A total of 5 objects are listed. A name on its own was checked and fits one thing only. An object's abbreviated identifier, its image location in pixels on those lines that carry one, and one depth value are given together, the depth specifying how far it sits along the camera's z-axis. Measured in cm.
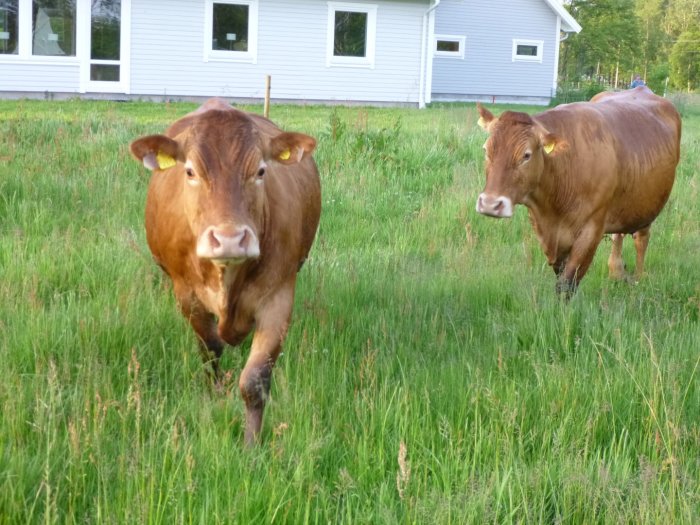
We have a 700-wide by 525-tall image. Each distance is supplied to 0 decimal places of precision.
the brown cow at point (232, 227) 359
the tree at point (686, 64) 6831
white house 2066
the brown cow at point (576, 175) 609
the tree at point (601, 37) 4981
